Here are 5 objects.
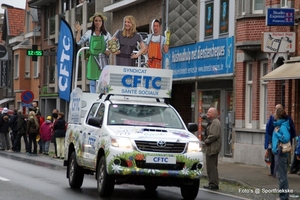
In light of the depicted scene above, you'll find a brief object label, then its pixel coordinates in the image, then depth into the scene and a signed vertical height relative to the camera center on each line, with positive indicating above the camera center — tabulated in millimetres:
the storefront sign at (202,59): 28734 +1417
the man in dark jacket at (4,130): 36844 -1478
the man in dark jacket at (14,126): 36125 -1275
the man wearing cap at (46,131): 32750 -1328
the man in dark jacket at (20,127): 35547 -1317
